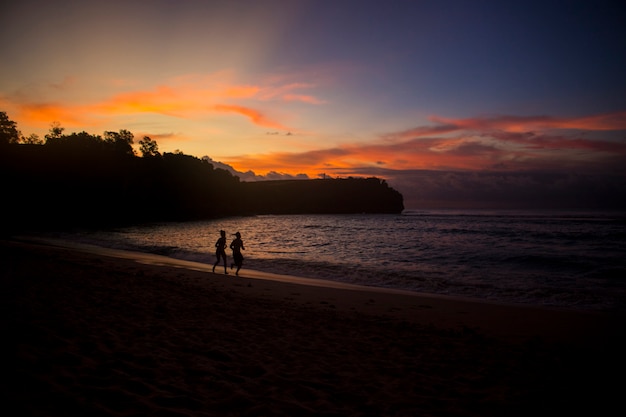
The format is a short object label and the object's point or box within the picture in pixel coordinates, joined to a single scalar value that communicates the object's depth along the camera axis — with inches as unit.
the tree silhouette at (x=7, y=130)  3303.2
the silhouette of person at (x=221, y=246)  720.3
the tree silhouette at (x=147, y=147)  5467.5
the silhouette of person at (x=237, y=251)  692.1
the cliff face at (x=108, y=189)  2674.7
